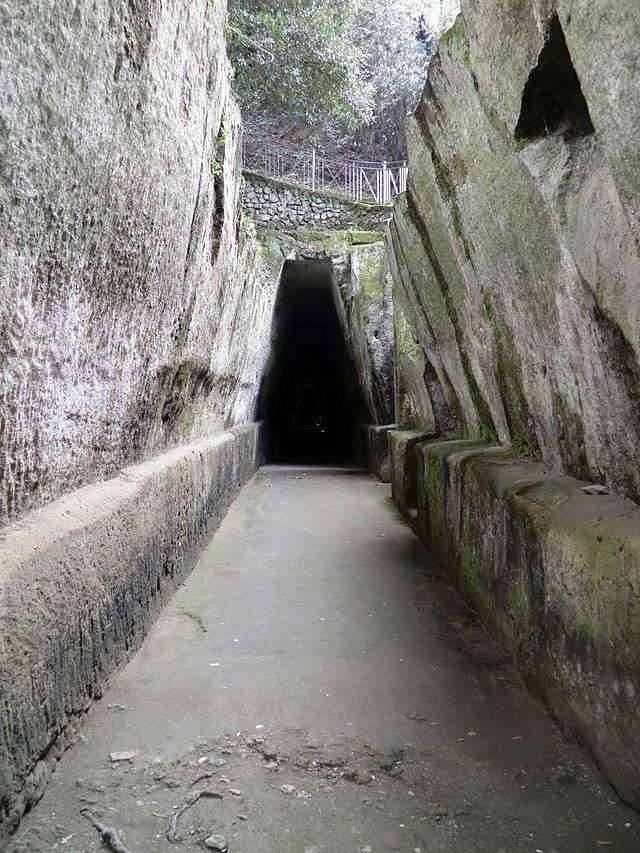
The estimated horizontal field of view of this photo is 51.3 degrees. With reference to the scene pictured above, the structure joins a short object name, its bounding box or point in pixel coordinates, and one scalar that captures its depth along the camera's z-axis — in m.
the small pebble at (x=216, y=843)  1.61
